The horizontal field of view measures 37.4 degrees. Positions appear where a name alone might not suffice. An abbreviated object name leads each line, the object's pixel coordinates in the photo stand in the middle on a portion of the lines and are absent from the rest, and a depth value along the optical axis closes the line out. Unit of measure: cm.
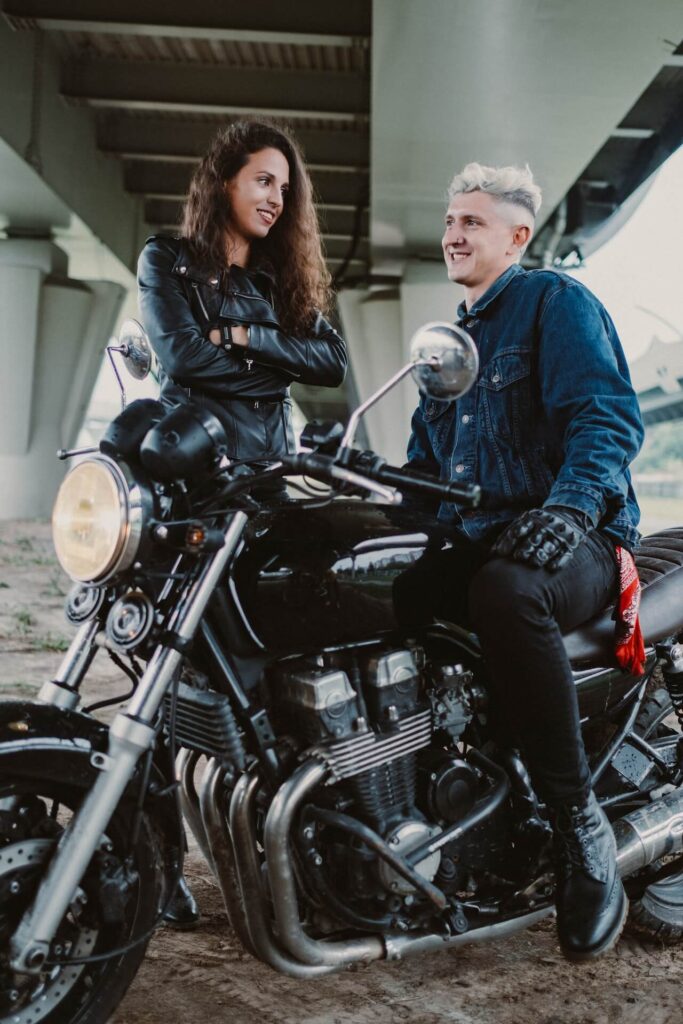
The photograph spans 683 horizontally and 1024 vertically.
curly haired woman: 329
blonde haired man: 240
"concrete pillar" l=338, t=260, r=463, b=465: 1816
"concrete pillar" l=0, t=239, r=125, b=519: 1872
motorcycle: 201
